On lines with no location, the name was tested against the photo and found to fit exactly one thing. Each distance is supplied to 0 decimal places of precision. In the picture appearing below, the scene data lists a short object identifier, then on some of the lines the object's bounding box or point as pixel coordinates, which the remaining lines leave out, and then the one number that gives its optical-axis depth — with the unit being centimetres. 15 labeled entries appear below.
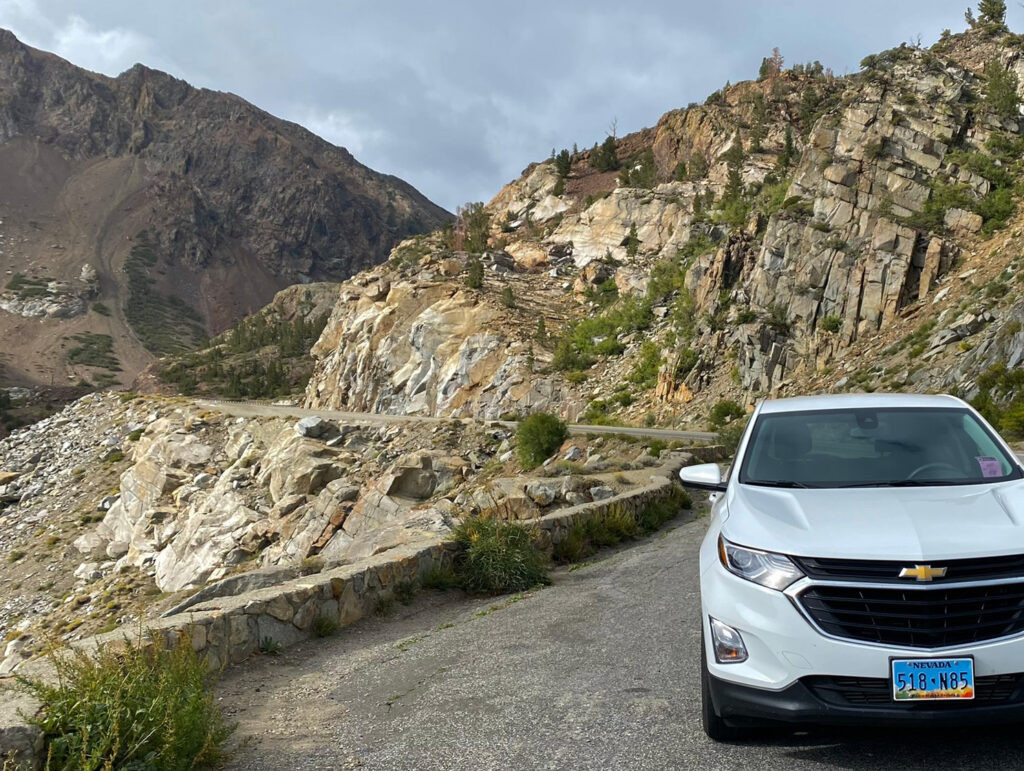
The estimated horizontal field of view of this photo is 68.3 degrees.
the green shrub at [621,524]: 1315
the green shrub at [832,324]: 3341
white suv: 350
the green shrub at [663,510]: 1429
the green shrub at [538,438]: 2331
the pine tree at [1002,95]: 3875
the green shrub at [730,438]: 2278
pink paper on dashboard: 473
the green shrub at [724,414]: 3203
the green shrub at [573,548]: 1179
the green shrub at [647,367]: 3934
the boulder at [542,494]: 1524
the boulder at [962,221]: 3338
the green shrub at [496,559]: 992
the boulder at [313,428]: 3123
